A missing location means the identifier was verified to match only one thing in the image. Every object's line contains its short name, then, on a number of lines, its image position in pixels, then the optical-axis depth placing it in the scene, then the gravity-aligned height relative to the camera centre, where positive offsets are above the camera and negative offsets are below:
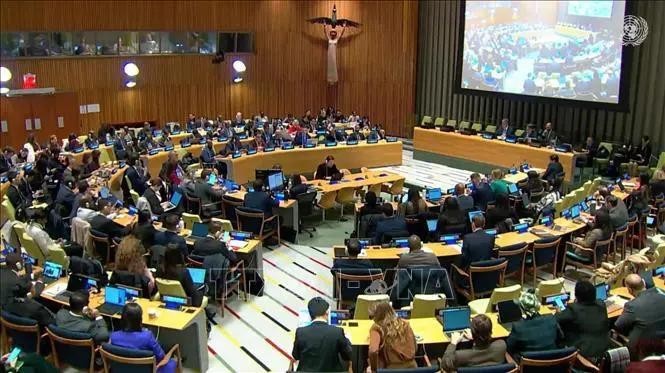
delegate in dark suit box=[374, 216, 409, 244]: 10.12 -2.36
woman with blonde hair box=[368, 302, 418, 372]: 6.12 -2.47
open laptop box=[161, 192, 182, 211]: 11.95 -2.39
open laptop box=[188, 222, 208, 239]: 9.84 -2.37
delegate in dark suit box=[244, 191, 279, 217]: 11.66 -2.28
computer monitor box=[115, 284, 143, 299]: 7.47 -2.50
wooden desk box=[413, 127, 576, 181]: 16.98 -2.06
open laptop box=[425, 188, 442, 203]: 12.44 -2.26
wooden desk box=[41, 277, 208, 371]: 7.20 -2.90
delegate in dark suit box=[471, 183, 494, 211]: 12.34 -2.24
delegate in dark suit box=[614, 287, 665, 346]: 6.66 -2.41
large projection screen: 16.98 +0.77
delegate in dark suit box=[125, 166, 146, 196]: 13.50 -2.22
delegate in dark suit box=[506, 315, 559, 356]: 6.27 -2.47
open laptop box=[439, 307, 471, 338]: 6.78 -2.50
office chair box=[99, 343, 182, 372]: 6.21 -2.72
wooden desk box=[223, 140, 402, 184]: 16.17 -2.26
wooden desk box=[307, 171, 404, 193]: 13.43 -2.27
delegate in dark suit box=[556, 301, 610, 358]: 6.48 -2.46
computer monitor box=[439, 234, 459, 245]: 9.84 -2.44
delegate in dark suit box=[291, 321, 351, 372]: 6.04 -2.51
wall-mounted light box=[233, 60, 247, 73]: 23.67 +0.23
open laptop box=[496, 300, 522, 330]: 6.93 -2.48
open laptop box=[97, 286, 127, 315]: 7.39 -2.55
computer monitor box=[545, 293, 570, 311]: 7.34 -2.49
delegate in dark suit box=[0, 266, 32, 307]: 7.32 -2.43
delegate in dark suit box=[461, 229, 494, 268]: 9.03 -2.34
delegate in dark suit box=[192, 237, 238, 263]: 8.93 -2.38
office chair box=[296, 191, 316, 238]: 12.70 -2.70
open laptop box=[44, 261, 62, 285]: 8.20 -2.52
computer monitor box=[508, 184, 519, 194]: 12.67 -2.16
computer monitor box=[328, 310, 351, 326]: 7.02 -2.58
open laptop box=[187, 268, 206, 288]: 8.33 -2.55
